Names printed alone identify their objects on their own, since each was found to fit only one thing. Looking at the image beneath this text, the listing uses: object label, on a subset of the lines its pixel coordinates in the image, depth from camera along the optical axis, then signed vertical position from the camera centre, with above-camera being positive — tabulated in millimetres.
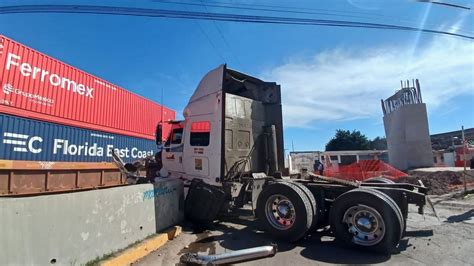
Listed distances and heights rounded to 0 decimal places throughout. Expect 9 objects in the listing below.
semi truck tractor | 5543 -155
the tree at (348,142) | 68875 +6875
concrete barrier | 3419 -642
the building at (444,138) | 51256 +5931
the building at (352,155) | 49188 +2918
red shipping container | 10320 +3301
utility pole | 12844 +833
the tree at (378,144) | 72438 +6715
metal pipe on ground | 4755 -1277
